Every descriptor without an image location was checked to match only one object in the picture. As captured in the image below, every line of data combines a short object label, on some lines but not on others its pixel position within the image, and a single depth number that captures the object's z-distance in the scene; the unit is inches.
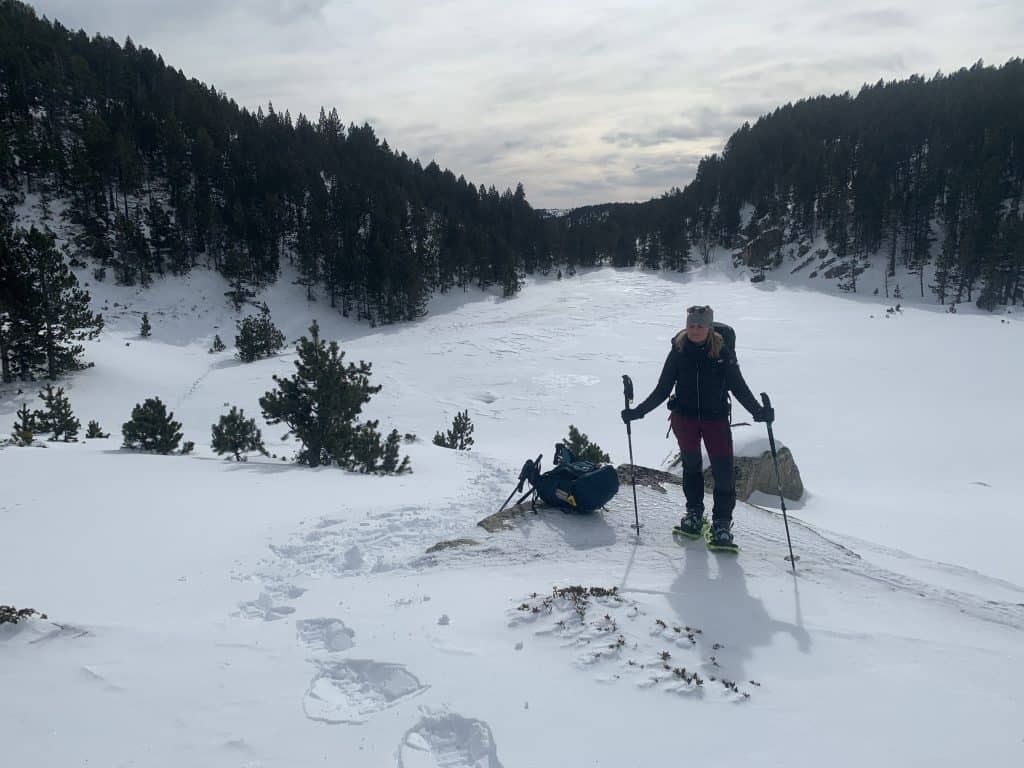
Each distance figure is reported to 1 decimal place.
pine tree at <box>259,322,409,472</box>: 487.8
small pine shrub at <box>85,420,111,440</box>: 577.9
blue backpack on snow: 254.4
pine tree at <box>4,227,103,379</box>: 808.3
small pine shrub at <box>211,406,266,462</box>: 522.3
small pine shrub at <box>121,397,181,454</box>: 484.7
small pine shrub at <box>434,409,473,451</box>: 780.0
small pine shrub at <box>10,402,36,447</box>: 469.9
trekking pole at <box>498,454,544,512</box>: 270.0
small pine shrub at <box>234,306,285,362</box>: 1315.2
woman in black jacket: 222.8
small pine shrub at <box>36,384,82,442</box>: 603.5
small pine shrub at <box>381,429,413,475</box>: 483.8
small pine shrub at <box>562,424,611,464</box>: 519.8
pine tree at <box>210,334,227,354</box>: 1494.8
